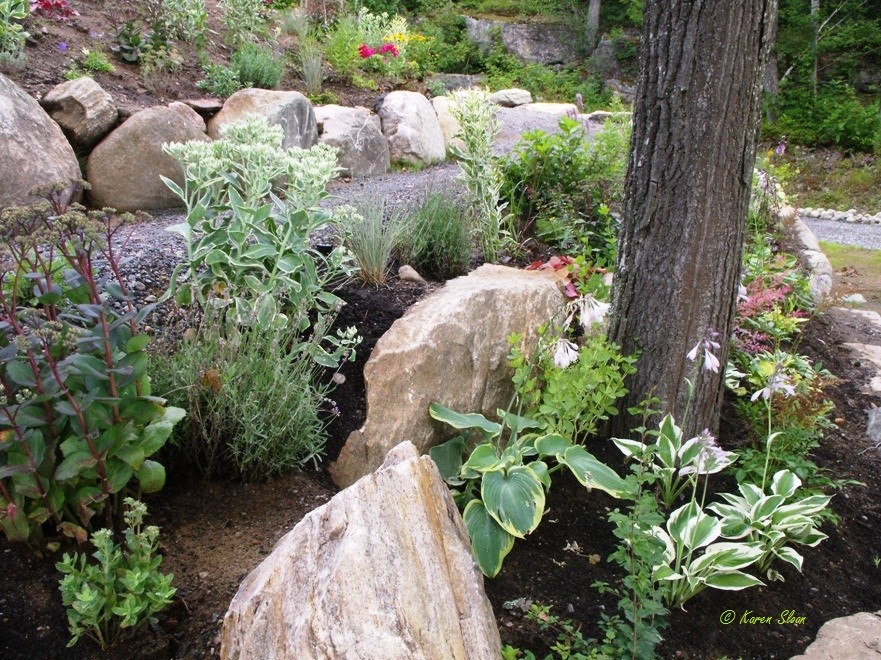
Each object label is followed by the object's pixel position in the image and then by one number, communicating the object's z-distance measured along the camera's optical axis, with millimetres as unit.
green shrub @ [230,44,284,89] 7340
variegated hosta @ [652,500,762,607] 2215
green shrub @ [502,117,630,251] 4652
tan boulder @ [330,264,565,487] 2889
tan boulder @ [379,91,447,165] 7922
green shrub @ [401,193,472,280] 4141
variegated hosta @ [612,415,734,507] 2336
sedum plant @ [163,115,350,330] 2715
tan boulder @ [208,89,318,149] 6258
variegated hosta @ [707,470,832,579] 2367
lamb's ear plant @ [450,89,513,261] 4449
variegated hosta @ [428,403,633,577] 2281
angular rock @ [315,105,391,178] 7113
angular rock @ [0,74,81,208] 4552
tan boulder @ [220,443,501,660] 1555
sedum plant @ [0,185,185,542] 1880
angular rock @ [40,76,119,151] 5258
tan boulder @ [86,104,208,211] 5266
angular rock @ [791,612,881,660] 2119
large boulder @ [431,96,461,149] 8883
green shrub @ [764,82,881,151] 14039
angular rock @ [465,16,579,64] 17859
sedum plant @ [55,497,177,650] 1760
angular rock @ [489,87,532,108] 12031
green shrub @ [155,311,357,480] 2484
